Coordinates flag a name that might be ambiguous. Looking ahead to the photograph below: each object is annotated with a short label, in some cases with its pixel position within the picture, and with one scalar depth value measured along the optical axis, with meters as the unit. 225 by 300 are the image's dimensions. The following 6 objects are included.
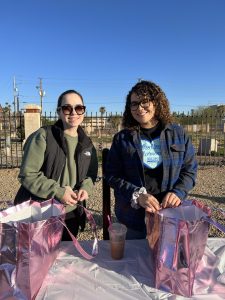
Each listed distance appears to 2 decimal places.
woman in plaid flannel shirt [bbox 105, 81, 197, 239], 1.70
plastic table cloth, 1.17
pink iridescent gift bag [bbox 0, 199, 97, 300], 1.07
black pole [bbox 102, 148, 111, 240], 2.04
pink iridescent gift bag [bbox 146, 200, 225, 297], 1.13
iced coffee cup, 1.45
